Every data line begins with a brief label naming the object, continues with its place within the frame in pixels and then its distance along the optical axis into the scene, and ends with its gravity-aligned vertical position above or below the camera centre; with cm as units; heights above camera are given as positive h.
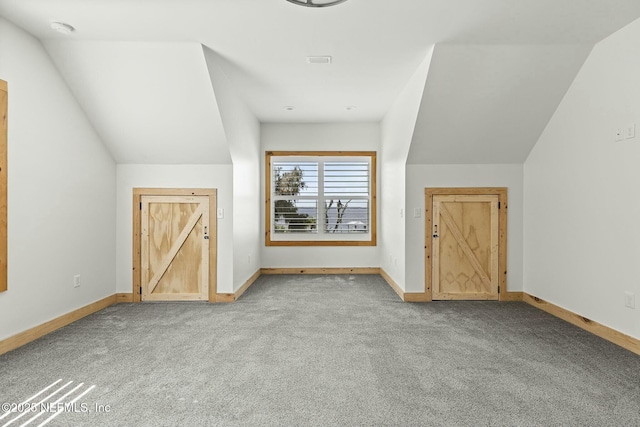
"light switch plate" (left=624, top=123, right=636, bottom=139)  298 +70
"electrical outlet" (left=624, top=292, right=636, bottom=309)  297 -73
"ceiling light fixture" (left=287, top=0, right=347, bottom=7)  264 +157
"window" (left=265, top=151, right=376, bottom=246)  652 +29
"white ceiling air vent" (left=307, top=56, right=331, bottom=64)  361 +157
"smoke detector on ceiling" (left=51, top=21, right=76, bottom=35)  298 +157
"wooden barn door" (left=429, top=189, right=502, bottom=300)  466 -43
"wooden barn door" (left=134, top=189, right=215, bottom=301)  462 -43
